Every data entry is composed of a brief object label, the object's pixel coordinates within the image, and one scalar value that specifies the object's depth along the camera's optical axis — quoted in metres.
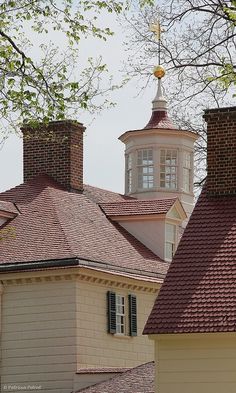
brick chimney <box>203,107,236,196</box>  36.62
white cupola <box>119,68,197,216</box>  56.59
